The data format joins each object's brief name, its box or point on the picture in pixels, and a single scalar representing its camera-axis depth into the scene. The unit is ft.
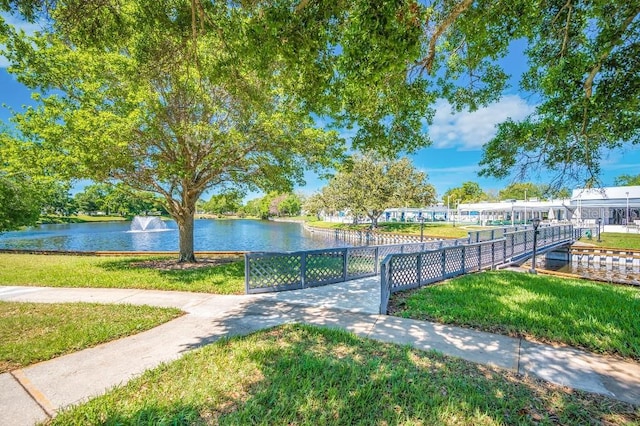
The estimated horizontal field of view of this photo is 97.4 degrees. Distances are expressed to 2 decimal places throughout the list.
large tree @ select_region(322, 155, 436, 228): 98.53
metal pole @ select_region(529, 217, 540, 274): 36.27
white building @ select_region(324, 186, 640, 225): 101.12
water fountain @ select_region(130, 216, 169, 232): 150.92
